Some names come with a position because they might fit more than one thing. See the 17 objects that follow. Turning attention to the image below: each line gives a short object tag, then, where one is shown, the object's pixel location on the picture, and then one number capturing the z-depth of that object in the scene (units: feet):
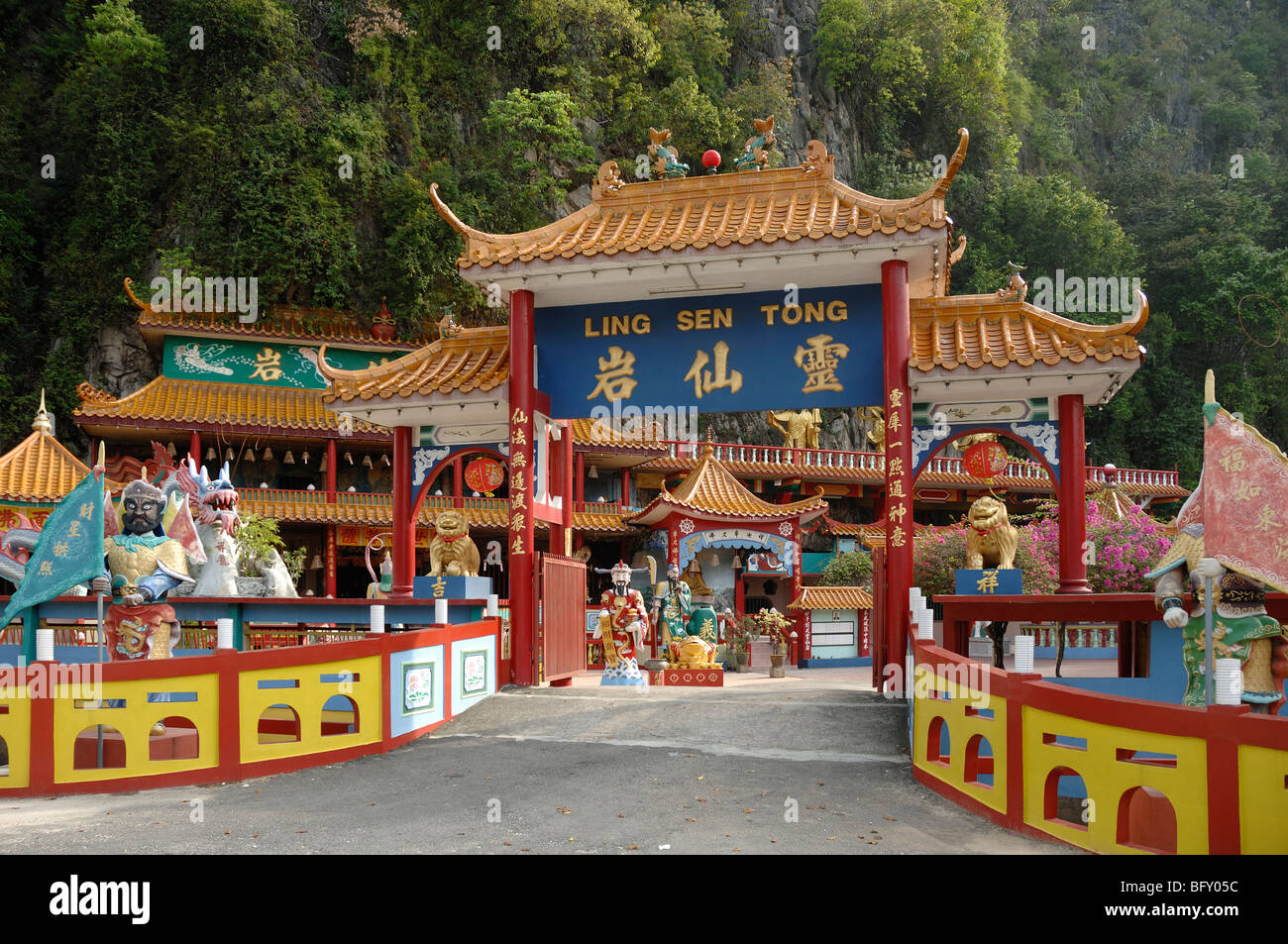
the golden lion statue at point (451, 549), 42.50
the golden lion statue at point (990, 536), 35.17
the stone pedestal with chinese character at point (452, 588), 39.48
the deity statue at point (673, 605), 54.90
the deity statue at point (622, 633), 40.86
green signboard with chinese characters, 84.69
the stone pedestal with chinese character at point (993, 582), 33.45
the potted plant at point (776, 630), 61.31
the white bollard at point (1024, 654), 20.53
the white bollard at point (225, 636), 25.63
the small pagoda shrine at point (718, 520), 72.59
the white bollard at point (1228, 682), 15.88
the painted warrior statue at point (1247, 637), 21.77
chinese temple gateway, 34.76
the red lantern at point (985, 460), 39.76
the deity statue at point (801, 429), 107.86
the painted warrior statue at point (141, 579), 30.86
